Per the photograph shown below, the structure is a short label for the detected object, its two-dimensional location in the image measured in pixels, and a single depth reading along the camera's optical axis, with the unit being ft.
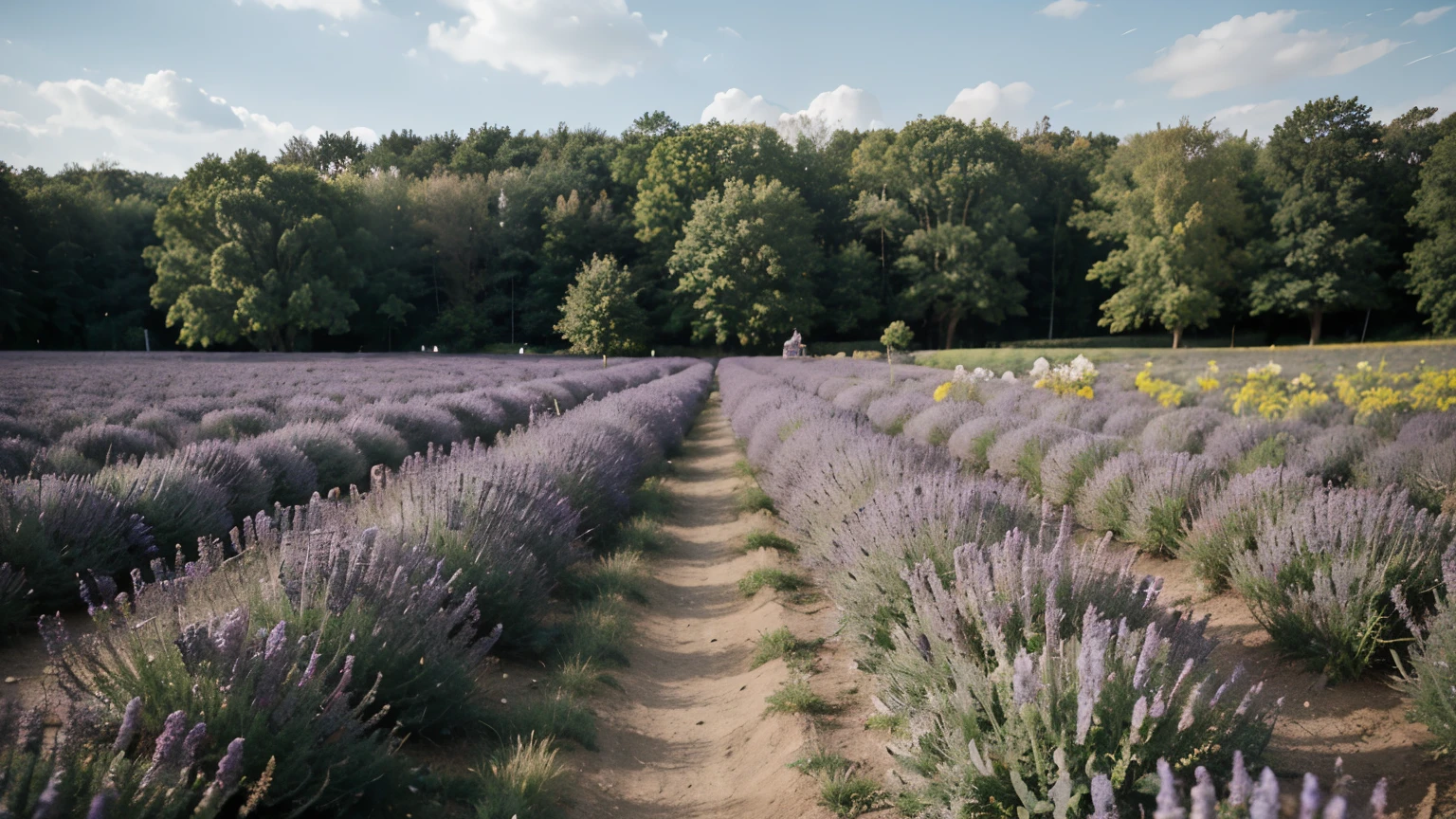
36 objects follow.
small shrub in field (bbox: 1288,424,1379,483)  16.75
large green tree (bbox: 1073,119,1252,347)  115.24
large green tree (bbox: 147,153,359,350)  119.75
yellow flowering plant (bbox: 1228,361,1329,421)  23.89
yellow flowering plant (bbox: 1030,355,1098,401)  32.17
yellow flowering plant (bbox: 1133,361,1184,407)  28.37
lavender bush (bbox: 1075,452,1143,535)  16.53
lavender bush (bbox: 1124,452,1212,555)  15.08
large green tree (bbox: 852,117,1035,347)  136.77
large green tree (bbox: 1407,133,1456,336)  103.91
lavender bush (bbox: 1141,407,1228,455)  21.47
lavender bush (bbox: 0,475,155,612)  11.41
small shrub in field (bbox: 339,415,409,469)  23.04
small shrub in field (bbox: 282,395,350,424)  26.99
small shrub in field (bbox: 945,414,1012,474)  23.98
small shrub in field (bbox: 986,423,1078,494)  20.95
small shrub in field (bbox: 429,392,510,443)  30.73
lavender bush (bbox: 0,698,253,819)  4.47
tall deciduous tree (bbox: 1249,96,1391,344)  113.29
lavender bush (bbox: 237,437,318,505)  17.97
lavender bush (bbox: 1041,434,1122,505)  18.92
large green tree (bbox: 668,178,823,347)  138.21
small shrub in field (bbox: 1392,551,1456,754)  7.04
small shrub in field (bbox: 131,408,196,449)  22.04
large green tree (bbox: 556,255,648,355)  128.88
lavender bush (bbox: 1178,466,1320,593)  12.78
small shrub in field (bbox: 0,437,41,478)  16.91
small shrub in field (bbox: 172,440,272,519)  15.79
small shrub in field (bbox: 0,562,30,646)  10.31
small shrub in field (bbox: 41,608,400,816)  5.86
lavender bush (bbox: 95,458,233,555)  13.51
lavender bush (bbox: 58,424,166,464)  19.25
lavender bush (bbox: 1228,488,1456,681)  9.41
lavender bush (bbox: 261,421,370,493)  20.31
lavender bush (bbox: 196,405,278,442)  23.53
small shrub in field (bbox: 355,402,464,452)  26.73
